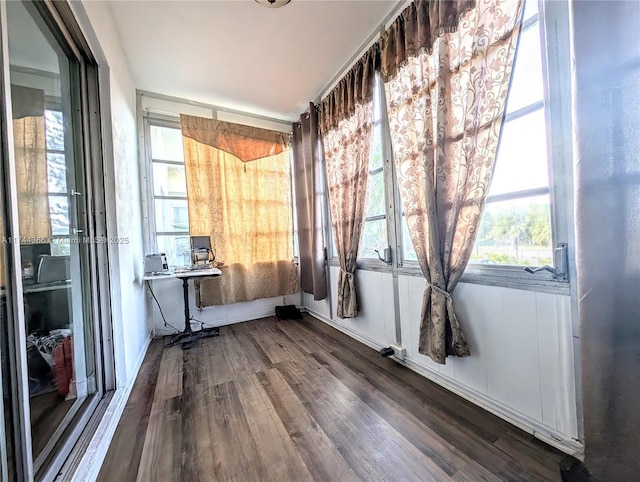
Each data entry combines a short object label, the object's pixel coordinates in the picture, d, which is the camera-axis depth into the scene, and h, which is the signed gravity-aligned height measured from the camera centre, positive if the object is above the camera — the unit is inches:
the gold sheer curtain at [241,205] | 117.8 +19.8
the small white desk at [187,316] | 99.9 -31.4
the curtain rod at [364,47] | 72.5 +67.7
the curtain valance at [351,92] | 83.5 +56.0
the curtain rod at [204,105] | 113.1 +70.3
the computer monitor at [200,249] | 113.2 -2.0
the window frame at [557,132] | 41.9 +16.6
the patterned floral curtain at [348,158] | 86.6 +31.4
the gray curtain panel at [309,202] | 116.7 +19.3
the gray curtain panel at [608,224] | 32.9 +0.1
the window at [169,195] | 115.5 +25.2
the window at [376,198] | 85.2 +14.0
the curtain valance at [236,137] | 117.5 +54.9
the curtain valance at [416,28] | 56.8 +53.4
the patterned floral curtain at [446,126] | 49.8 +25.0
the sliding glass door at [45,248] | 32.6 +0.9
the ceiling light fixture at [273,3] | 68.7 +67.9
